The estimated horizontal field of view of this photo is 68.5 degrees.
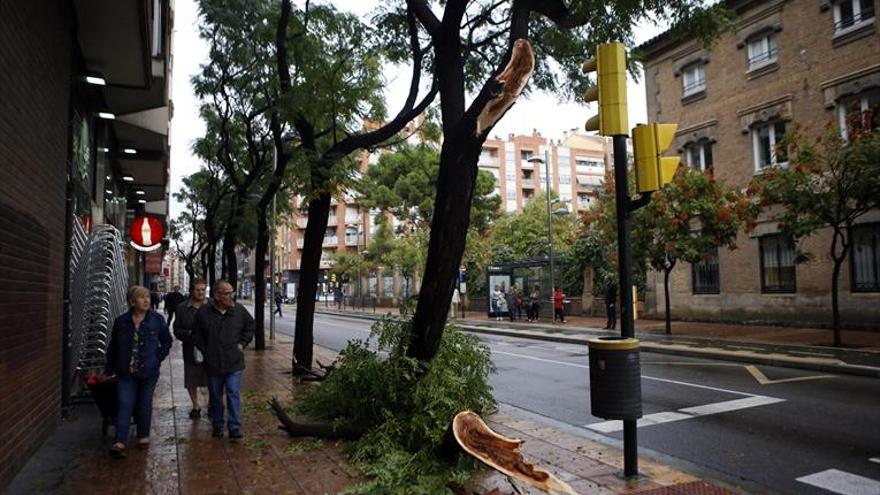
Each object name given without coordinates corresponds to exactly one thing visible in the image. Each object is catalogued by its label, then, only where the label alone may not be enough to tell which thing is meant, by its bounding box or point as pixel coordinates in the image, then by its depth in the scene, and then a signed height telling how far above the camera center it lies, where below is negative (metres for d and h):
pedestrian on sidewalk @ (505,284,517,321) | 30.79 -0.88
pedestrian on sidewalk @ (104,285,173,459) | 6.42 -0.68
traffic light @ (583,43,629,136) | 5.61 +1.70
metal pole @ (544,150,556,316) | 27.84 +3.05
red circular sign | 13.77 +1.29
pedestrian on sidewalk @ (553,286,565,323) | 28.05 -0.88
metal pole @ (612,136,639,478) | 5.55 +0.11
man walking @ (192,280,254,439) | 6.93 -0.58
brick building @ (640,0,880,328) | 18.72 +5.53
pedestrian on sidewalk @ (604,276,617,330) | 22.75 -0.71
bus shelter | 31.50 +0.25
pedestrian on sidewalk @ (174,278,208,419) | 8.12 -0.73
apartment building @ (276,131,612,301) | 77.44 +13.09
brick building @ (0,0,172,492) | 5.41 +1.56
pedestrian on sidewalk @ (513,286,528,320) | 31.73 -0.86
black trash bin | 5.36 -0.82
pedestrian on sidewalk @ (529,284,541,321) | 30.14 -1.02
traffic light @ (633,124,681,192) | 5.48 +1.06
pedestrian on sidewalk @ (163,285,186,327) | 21.94 -0.32
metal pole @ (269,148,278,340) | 21.45 +0.16
